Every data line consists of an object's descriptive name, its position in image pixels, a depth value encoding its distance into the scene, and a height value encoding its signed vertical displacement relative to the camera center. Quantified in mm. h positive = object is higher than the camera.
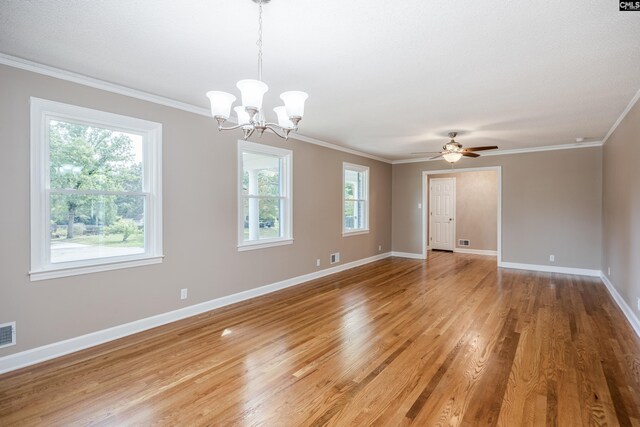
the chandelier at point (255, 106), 2025 +718
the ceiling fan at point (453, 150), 5207 +982
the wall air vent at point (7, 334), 2637 -984
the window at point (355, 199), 6875 +283
